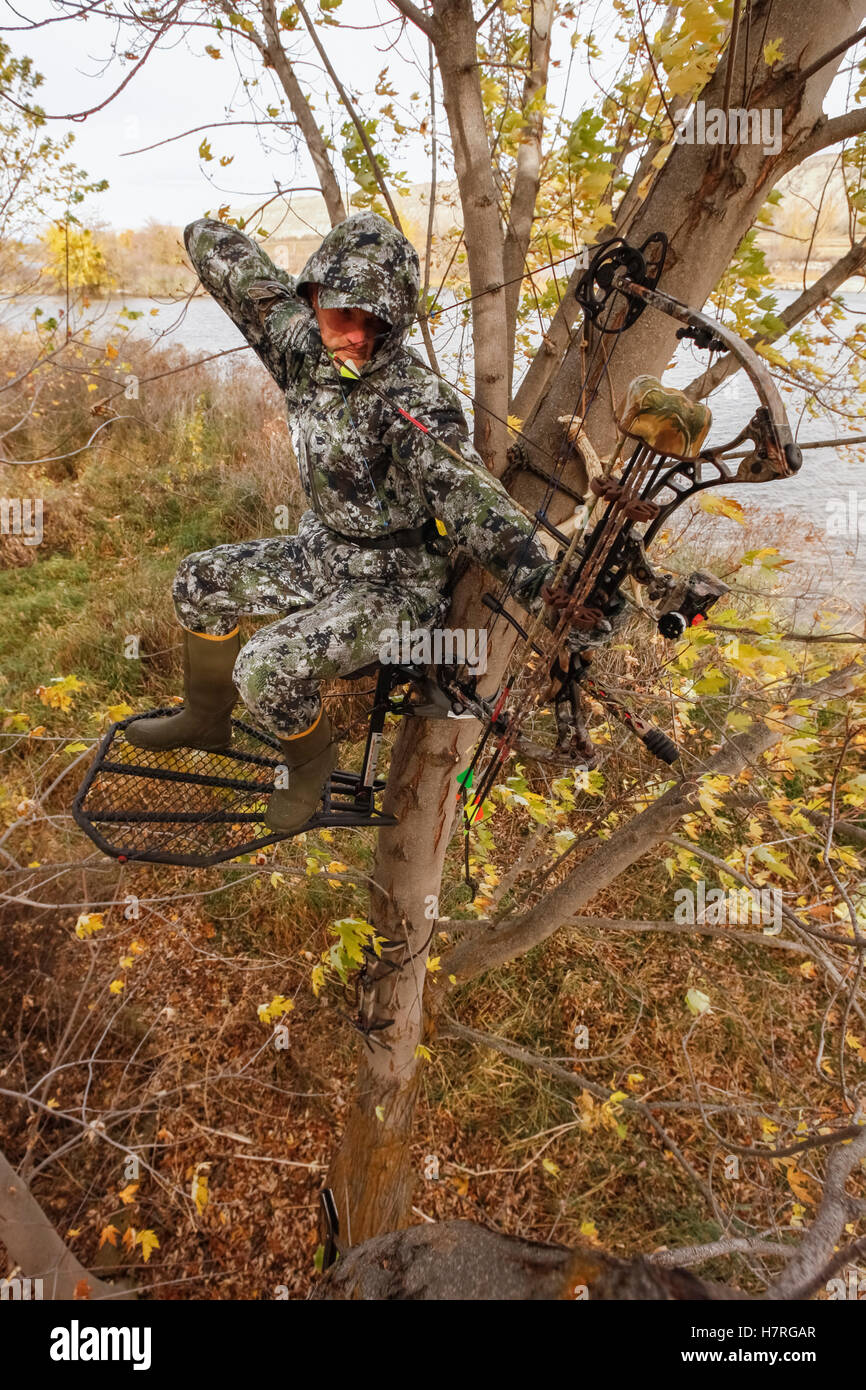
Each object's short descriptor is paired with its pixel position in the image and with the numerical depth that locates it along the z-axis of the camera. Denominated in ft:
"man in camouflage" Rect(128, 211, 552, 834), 5.99
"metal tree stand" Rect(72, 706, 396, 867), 6.96
